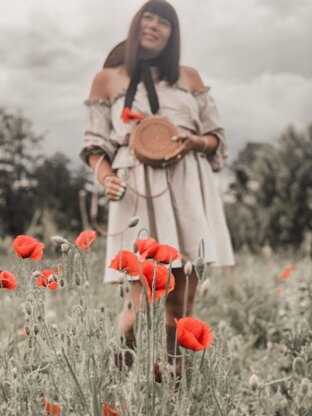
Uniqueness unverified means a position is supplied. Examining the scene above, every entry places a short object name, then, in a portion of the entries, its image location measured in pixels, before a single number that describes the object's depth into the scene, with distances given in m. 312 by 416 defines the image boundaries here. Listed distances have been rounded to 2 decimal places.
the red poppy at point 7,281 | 1.59
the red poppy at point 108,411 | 1.36
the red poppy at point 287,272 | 3.80
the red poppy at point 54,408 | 1.45
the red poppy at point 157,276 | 1.37
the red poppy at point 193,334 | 1.36
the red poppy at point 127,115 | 2.51
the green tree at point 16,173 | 32.78
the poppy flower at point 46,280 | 1.50
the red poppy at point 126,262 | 1.40
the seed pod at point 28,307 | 1.48
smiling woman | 2.56
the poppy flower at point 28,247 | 1.53
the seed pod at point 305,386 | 1.56
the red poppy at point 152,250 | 1.44
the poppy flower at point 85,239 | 1.63
